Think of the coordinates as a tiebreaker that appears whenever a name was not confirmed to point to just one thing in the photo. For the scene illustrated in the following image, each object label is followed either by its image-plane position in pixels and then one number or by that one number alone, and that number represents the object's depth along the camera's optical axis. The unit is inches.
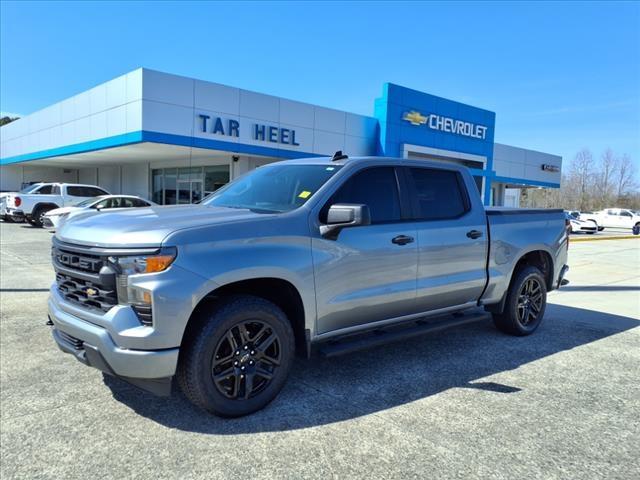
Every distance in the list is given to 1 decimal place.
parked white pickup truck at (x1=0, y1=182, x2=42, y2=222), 777.2
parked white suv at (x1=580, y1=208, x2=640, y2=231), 1537.9
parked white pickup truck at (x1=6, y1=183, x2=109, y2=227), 746.8
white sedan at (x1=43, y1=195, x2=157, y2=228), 609.7
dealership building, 727.7
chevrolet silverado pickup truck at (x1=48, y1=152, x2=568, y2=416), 117.8
